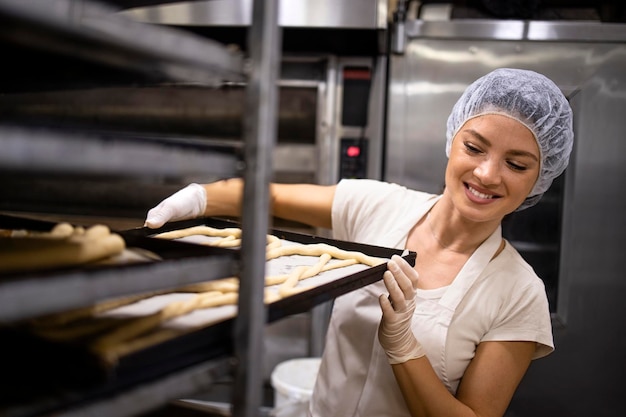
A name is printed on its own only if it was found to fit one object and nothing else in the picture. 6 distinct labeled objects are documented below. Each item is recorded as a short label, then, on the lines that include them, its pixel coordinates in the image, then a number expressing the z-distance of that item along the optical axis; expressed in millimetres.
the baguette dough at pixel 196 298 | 598
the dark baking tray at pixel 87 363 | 542
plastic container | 2131
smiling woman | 1351
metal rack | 476
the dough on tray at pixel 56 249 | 599
